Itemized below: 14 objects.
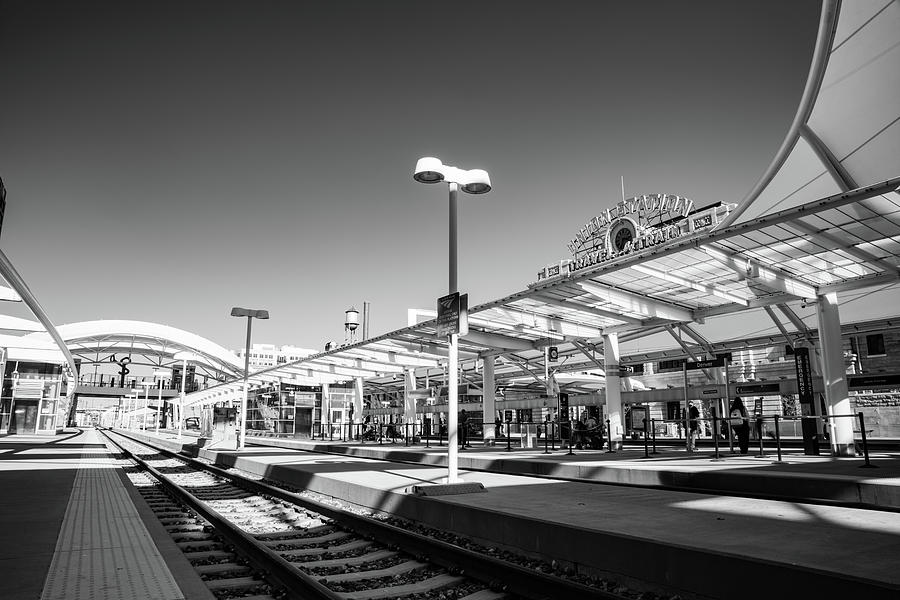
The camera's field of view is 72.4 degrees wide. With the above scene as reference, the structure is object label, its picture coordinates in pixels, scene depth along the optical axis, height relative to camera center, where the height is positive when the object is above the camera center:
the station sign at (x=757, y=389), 18.97 +0.68
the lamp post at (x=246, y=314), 26.02 +4.23
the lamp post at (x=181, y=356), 80.56 +7.78
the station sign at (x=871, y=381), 16.14 +0.77
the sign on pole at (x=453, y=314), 10.86 +1.75
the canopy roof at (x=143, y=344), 67.00 +8.54
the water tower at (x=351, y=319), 47.75 +7.28
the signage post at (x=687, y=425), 17.80 -0.41
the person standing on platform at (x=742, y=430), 18.64 -0.57
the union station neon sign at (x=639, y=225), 31.06 +9.74
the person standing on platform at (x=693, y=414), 20.56 -0.09
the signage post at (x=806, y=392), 16.54 +0.48
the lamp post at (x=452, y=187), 10.87 +4.27
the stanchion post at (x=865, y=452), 11.80 -0.80
